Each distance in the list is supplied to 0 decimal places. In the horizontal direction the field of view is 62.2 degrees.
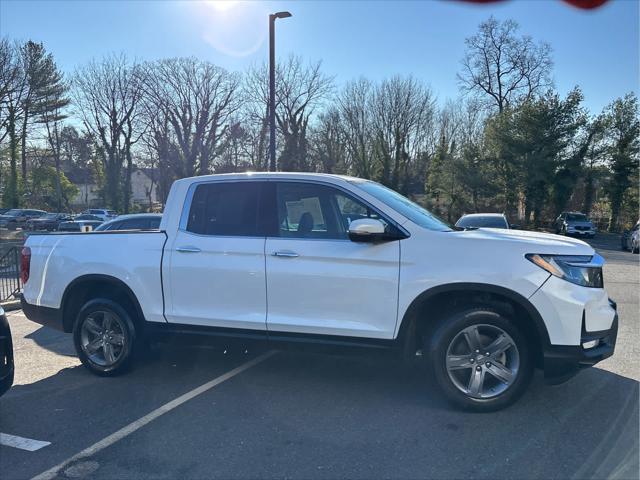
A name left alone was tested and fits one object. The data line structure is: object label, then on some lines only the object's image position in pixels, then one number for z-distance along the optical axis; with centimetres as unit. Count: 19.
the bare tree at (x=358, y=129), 4541
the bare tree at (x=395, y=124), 4528
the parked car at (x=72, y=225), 1864
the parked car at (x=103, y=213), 3947
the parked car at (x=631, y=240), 2123
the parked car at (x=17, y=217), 3931
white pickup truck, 401
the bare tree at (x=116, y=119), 4344
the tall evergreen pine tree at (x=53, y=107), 3481
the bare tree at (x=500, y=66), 4238
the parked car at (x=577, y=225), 3045
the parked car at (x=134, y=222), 1100
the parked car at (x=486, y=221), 1623
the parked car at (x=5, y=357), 407
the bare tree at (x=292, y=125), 4150
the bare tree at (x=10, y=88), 2922
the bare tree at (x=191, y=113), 3994
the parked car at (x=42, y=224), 3753
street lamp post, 1534
